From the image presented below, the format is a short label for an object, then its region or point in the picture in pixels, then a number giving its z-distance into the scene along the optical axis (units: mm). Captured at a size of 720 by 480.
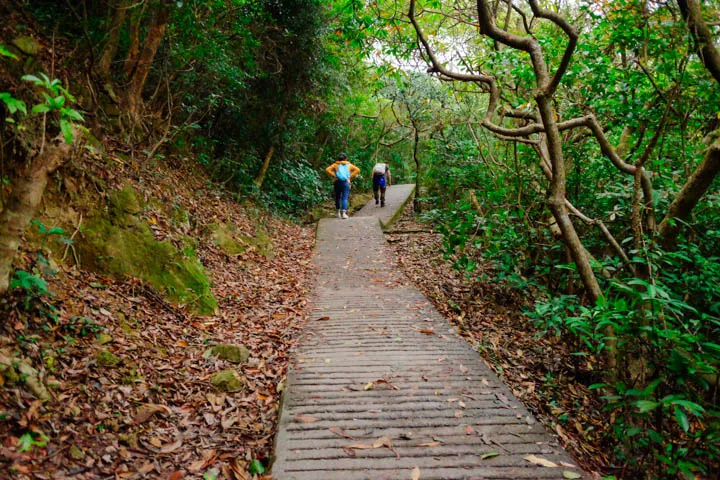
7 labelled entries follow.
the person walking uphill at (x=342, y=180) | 12727
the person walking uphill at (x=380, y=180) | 15468
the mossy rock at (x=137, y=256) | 4887
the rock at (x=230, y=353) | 4703
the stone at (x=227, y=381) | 4160
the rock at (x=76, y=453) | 2721
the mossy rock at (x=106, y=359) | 3587
